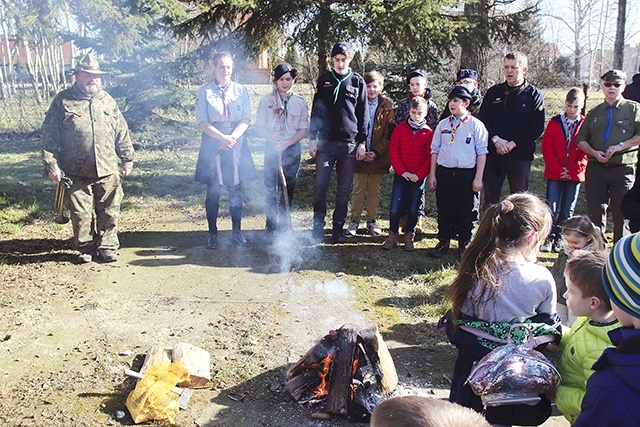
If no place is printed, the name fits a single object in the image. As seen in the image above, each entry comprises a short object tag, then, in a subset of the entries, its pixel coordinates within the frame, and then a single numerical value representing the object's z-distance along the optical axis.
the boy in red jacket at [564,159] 5.93
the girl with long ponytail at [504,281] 2.64
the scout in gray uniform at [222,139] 5.87
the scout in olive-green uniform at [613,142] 5.56
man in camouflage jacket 5.55
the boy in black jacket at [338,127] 5.97
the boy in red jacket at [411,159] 5.94
